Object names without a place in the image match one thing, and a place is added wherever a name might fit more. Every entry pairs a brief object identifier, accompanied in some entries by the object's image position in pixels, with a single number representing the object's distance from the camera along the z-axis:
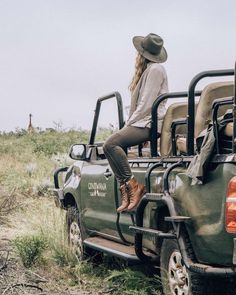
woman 7.02
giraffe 37.68
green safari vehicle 5.25
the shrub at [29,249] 8.51
